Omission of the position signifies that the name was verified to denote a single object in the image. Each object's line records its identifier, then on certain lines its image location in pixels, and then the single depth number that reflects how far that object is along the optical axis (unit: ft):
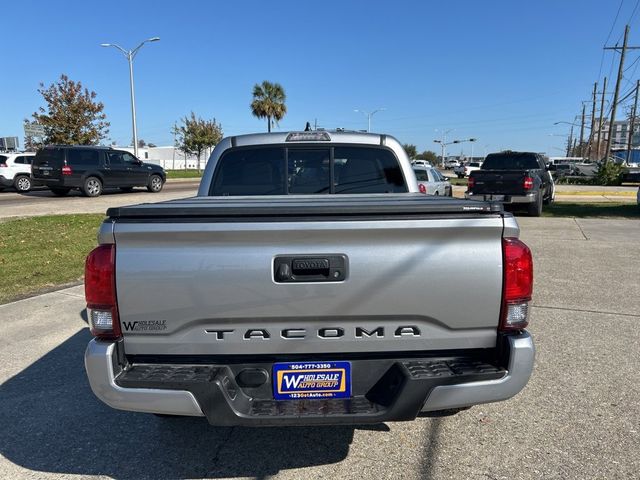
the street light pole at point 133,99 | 102.85
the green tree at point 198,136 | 184.55
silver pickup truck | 7.20
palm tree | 165.58
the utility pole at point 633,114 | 153.13
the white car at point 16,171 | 72.33
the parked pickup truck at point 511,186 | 43.98
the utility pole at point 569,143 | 375.86
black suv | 62.64
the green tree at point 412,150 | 359.05
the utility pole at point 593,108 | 195.93
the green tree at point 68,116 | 109.70
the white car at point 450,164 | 270.18
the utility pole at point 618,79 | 100.17
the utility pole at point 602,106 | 176.45
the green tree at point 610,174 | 98.17
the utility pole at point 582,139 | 273.33
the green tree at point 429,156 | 390.91
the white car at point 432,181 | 47.94
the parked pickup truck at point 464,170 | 159.08
